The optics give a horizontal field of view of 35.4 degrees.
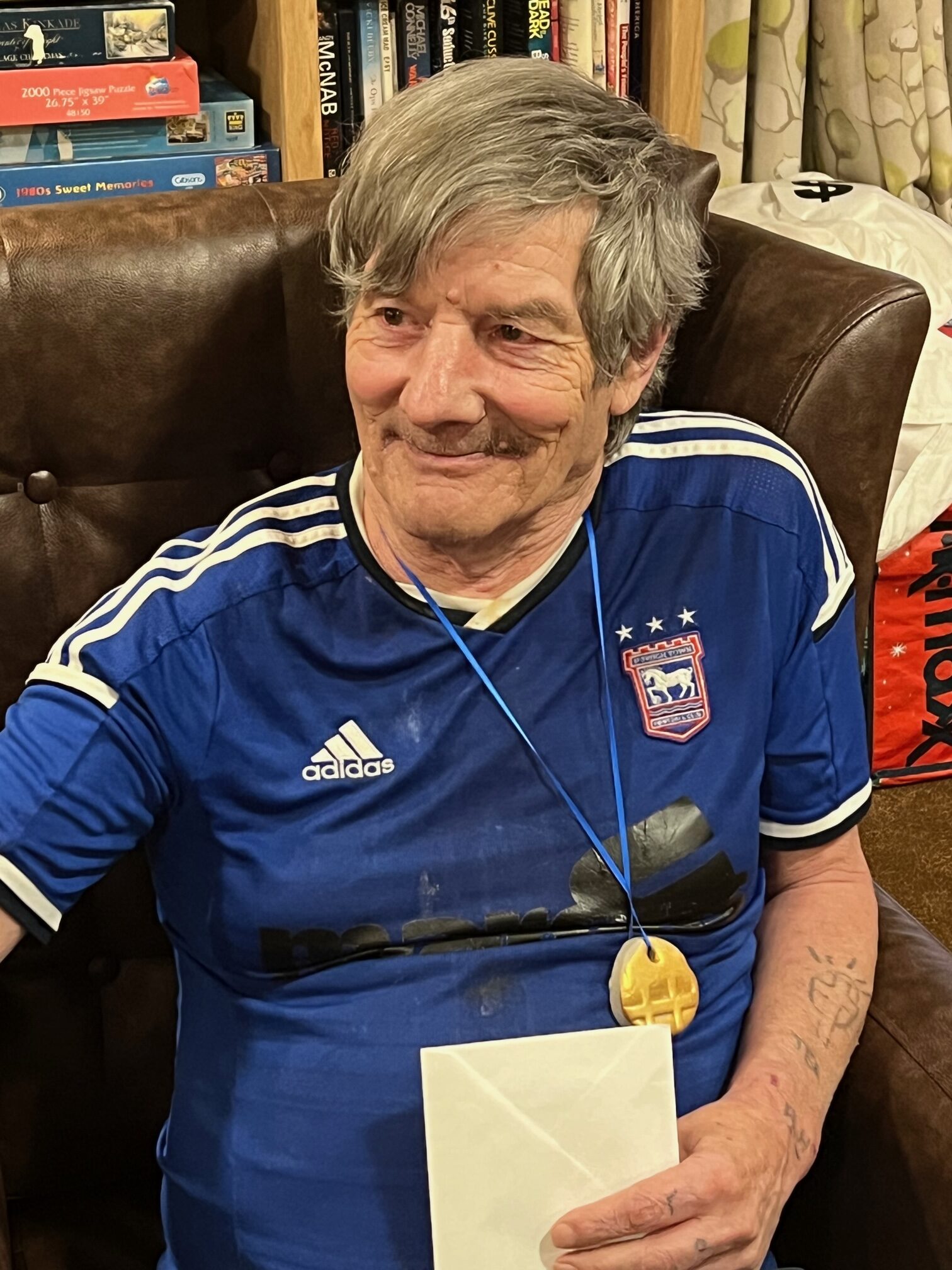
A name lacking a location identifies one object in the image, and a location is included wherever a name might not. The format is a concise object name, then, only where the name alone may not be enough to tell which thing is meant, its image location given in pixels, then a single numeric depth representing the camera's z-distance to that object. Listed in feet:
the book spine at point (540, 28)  6.31
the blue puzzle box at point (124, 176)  5.77
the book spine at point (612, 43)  6.45
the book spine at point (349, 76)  6.13
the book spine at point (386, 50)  6.16
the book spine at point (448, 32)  6.28
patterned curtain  7.11
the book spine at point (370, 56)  6.12
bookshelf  5.87
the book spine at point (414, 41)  6.21
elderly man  3.43
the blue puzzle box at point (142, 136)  5.76
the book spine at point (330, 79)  6.11
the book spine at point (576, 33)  6.36
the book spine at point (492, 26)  6.26
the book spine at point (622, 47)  6.47
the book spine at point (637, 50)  6.52
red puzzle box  5.62
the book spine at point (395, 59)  6.21
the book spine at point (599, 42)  6.43
